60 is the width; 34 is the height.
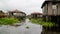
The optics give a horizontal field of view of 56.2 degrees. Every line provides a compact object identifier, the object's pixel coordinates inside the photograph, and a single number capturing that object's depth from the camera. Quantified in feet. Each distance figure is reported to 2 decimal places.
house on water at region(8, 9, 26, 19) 50.47
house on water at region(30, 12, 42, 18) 58.61
